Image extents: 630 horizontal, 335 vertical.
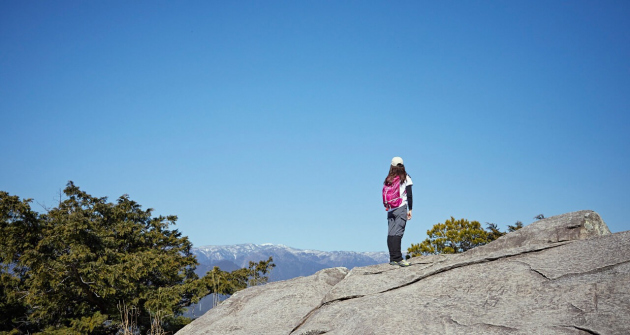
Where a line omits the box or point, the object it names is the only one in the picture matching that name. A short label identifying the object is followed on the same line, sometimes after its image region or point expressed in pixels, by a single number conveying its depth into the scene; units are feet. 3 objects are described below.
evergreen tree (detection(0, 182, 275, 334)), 70.54
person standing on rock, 33.40
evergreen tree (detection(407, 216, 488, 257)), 80.07
